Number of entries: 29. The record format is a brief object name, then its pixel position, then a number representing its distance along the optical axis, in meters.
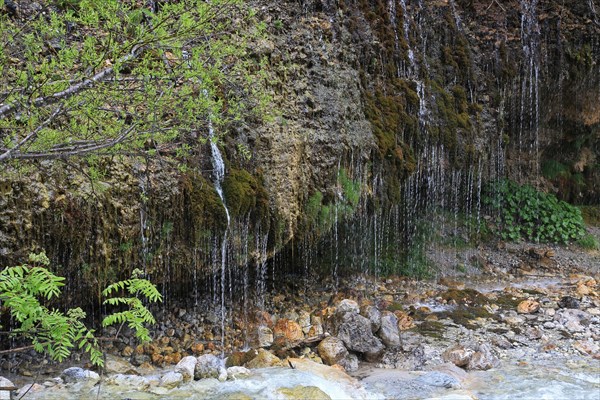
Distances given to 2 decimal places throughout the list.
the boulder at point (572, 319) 7.50
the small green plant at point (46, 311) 2.46
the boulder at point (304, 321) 7.47
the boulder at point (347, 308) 6.83
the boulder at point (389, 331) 6.61
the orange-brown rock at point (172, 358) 6.25
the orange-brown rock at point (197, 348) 6.59
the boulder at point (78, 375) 4.96
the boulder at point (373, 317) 6.67
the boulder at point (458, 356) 6.04
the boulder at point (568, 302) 8.52
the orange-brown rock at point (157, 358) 6.20
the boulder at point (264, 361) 5.59
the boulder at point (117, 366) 5.65
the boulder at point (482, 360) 5.93
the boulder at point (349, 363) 5.97
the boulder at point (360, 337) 6.27
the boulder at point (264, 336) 6.90
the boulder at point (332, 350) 6.02
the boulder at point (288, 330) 7.07
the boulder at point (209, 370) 5.04
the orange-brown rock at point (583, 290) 9.59
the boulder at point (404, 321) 7.55
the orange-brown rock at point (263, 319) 7.62
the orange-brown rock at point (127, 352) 6.25
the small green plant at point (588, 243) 13.01
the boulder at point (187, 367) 5.04
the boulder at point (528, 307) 8.34
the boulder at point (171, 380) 4.83
